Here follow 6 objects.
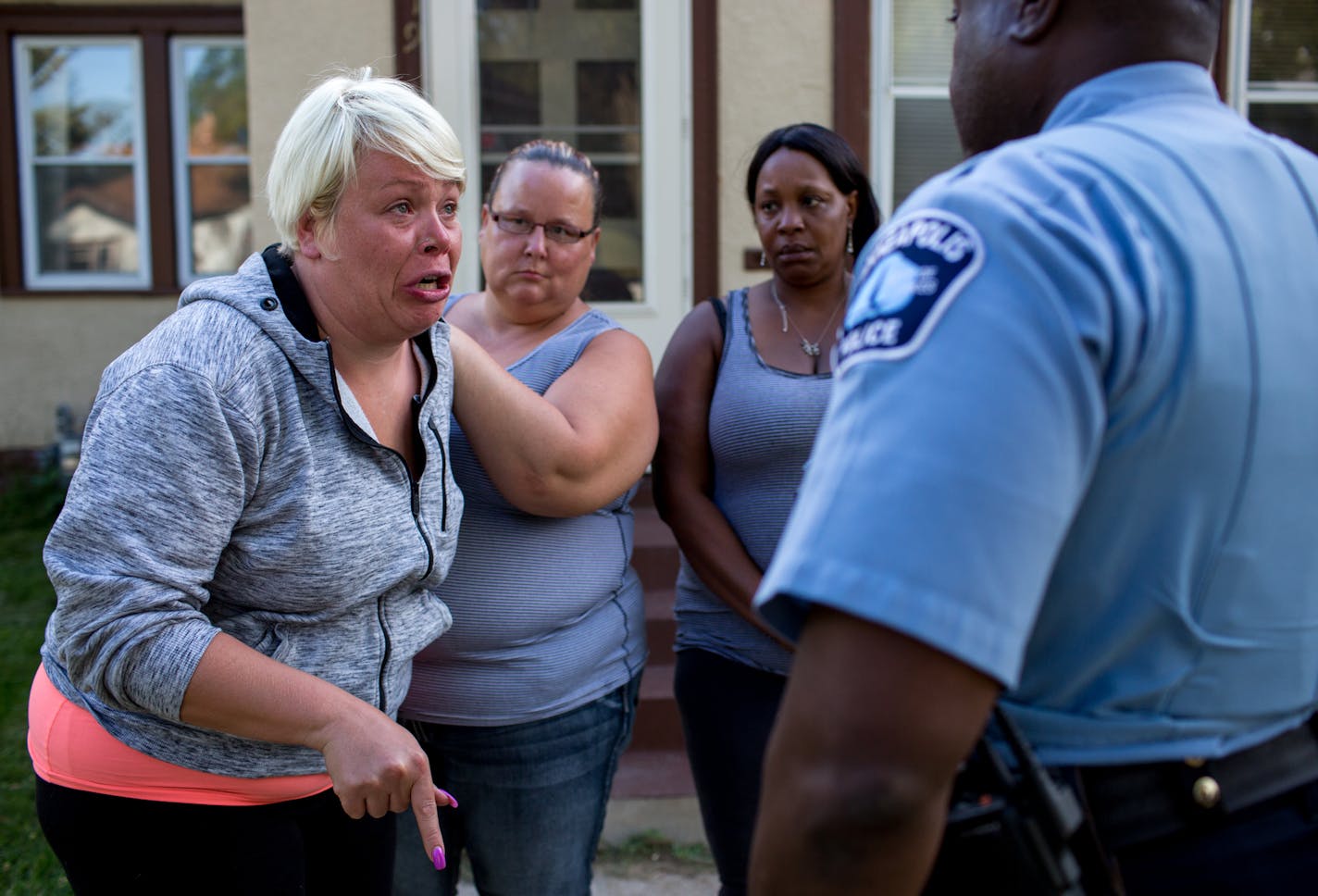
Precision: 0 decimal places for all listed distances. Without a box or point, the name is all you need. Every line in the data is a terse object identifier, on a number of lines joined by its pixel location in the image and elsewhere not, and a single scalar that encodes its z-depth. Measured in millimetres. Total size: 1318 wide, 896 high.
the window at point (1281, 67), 5121
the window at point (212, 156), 8133
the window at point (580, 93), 4875
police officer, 863
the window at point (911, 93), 4840
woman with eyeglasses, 2082
